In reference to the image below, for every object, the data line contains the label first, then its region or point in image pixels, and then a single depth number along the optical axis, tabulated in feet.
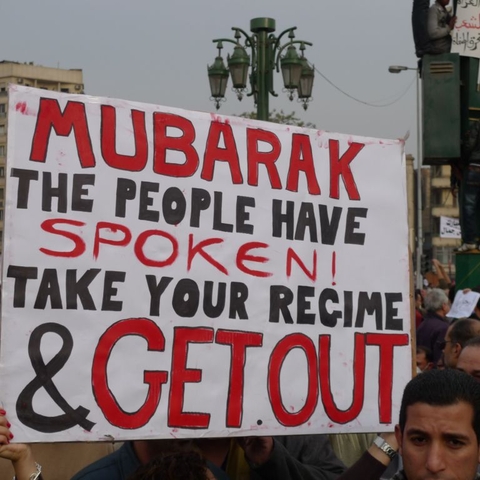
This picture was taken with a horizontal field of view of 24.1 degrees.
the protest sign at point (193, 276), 11.51
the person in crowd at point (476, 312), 28.40
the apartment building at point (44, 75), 242.37
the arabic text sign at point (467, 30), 36.81
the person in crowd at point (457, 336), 19.10
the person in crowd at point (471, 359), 14.73
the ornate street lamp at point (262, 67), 40.81
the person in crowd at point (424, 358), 22.99
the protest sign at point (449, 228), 61.52
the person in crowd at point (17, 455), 10.89
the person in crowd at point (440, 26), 37.24
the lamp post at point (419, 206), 104.99
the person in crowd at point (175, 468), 10.05
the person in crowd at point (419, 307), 36.90
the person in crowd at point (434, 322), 28.96
